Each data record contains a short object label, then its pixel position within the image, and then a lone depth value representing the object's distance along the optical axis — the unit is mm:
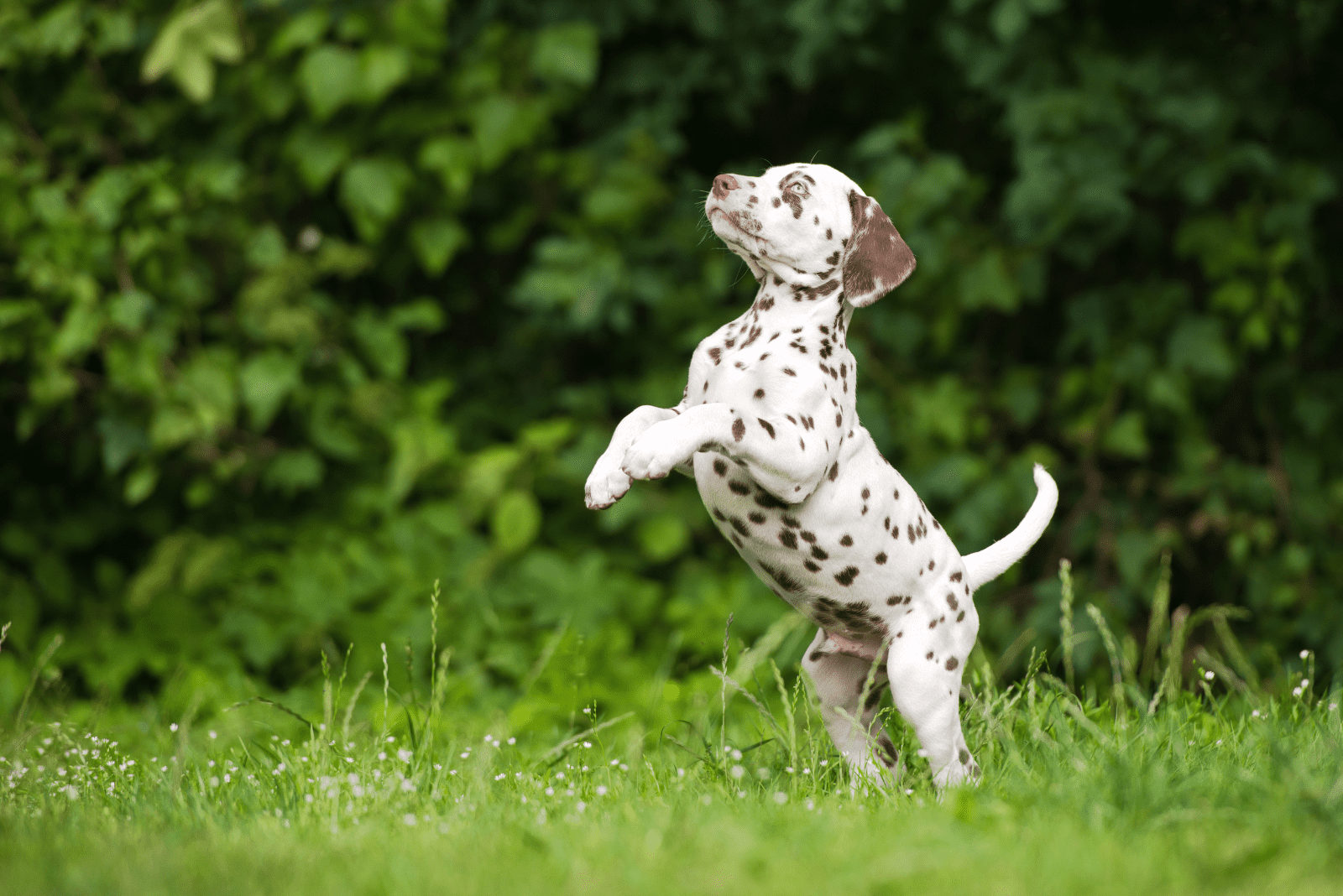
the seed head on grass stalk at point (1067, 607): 5821
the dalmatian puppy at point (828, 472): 4680
